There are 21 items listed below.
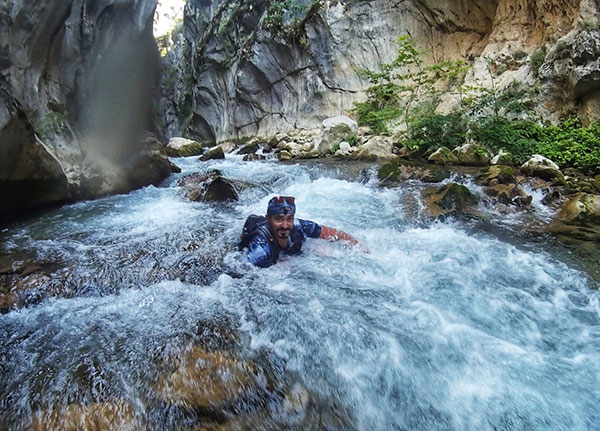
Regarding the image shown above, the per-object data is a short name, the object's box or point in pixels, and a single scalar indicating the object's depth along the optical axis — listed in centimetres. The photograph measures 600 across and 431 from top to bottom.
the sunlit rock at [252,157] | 1330
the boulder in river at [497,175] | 641
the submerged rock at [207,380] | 184
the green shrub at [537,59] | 1008
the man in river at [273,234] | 342
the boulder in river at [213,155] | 1386
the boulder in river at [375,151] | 1085
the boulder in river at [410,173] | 762
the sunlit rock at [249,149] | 1682
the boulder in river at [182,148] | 1675
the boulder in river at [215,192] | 647
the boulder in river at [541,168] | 677
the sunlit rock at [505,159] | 823
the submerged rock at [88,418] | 167
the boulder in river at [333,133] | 1305
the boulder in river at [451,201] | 544
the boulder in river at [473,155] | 867
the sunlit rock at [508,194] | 570
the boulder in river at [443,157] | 920
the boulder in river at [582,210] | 479
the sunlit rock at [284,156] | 1251
